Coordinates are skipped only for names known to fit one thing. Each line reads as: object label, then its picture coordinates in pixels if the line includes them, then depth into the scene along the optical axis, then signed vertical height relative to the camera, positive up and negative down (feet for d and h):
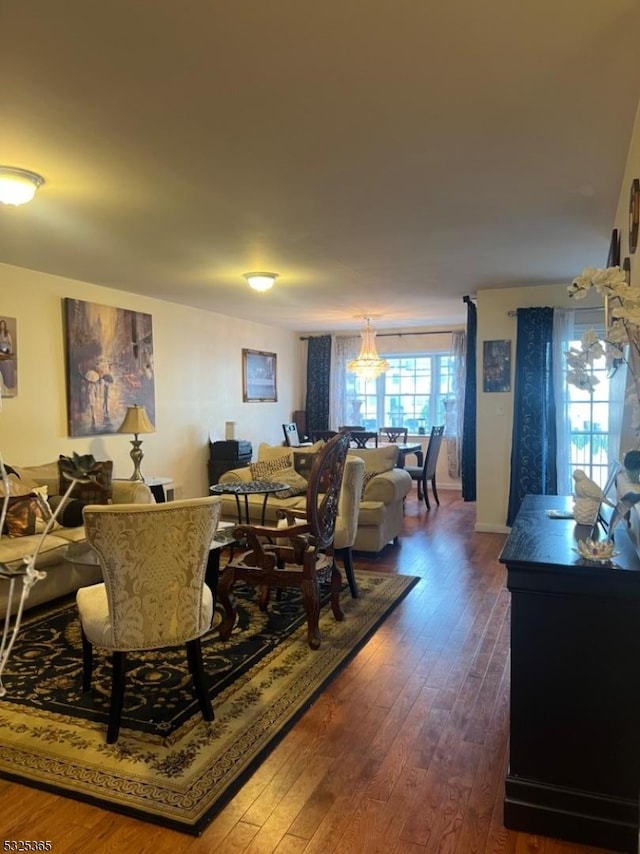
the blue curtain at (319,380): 30.94 +1.05
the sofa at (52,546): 12.02 -3.04
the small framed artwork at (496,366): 19.49 +1.14
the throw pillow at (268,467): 19.11 -2.19
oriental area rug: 6.81 -4.42
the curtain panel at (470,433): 21.25 -1.20
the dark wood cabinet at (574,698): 5.98 -3.09
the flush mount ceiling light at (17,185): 9.11 +3.35
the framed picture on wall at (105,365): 17.29 +1.10
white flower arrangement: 5.10 +0.69
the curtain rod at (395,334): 29.27 +3.36
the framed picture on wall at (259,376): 26.58 +1.10
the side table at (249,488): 14.79 -2.24
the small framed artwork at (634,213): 7.22 +2.35
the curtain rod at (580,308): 18.67 +2.91
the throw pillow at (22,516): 12.88 -2.57
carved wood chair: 10.70 -2.81
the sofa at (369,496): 16.63 -2.79
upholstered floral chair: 7.26 -2.24
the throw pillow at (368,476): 17.25 -2.22
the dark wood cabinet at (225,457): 23.41 -2.24
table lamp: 17.83 -0.76
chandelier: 24.53 +1.66
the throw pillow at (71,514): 14.07 -2.70
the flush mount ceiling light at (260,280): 16.38 +3.32
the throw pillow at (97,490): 14.48 -2.21
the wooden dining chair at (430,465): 23.85 -2.63
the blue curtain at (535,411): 18.74 -0.33
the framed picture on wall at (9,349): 15.15 +1.30
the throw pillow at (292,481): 18.15 -2.52
